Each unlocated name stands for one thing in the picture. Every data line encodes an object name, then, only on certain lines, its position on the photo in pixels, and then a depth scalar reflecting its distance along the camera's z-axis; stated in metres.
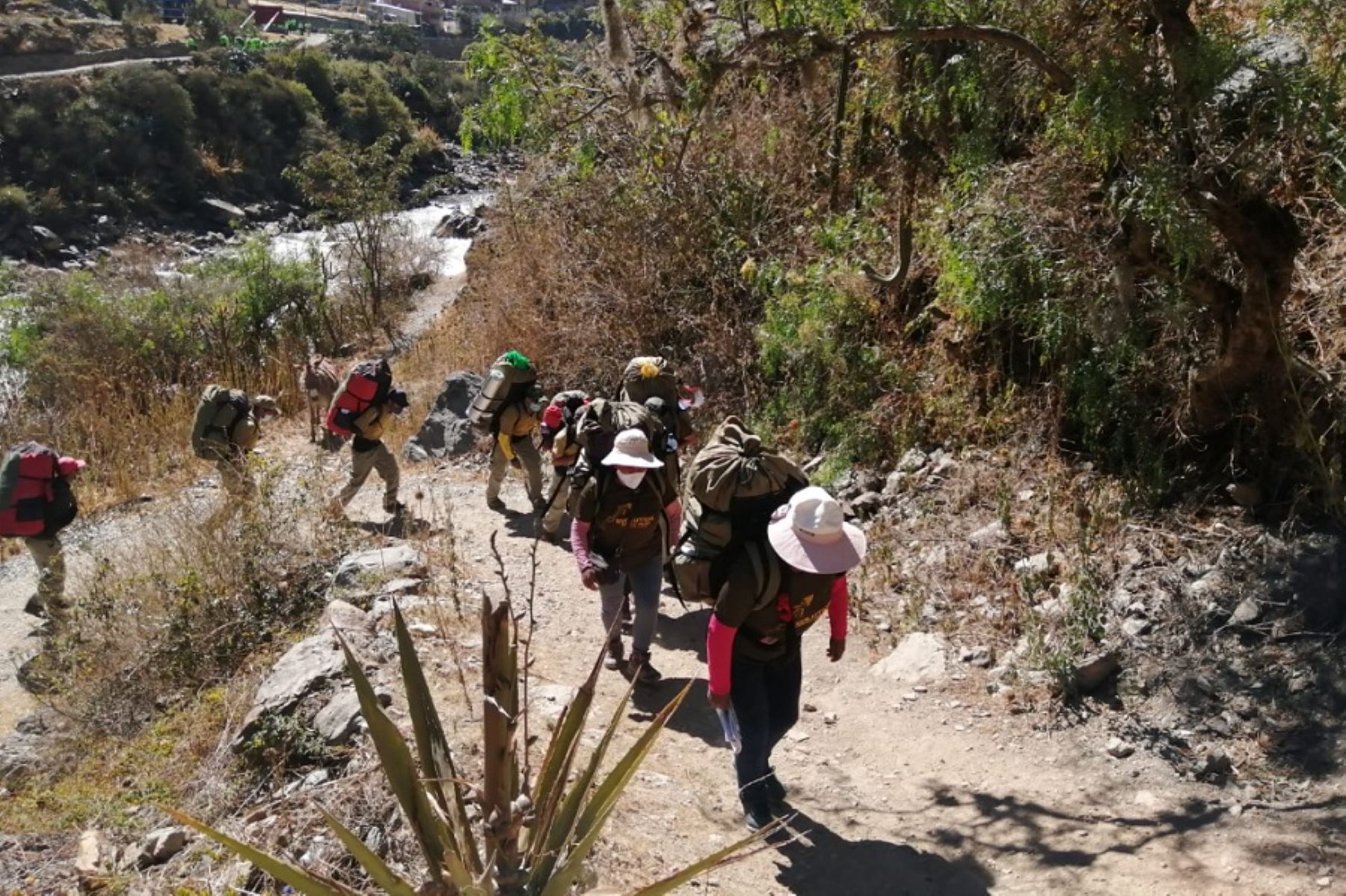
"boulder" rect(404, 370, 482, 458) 10.41
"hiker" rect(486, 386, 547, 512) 7.64
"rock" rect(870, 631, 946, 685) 5.46
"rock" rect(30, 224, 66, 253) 31.22
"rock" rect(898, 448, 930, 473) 7.27
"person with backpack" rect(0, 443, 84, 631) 7.00
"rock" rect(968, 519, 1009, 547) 6.12
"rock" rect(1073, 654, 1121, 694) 4.89
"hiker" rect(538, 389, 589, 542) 6.25
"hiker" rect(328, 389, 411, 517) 7.85
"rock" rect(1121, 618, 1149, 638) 5.04
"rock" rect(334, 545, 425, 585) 6.43
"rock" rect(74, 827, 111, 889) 3.84
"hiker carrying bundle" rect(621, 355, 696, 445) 6.13
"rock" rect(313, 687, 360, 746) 4.43
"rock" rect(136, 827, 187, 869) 3.91
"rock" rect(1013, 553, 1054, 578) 5.70
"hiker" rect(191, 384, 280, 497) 7.90
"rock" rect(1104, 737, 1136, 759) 4.50
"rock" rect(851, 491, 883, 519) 7.12
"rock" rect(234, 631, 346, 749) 4.68
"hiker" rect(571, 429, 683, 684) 4.83
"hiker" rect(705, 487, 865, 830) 3.49
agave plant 2.12
